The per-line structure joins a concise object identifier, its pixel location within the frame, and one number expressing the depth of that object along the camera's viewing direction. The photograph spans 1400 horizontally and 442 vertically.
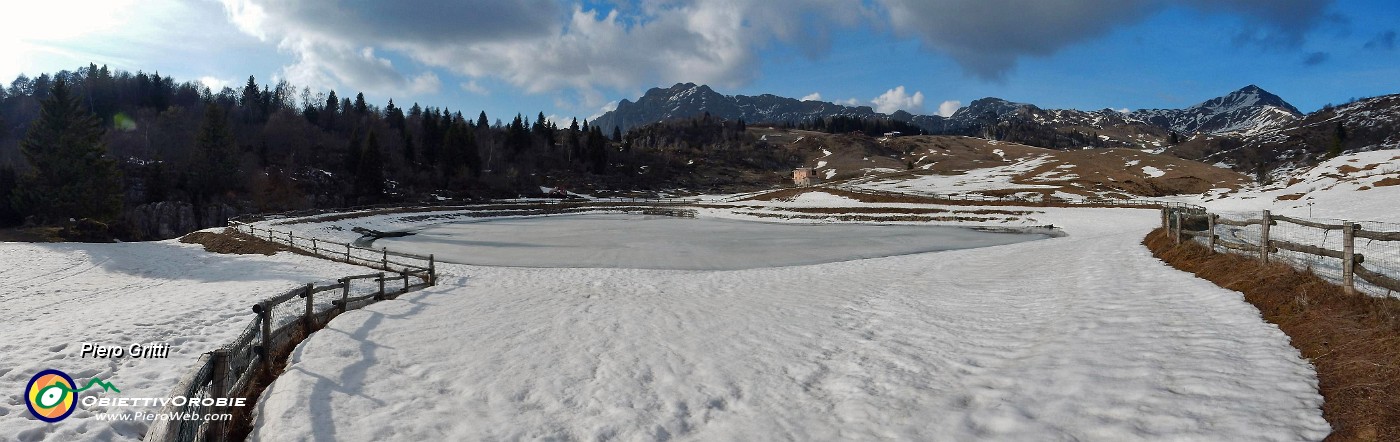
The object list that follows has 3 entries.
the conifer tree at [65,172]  42.44
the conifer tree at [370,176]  79.06
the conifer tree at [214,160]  68.19
